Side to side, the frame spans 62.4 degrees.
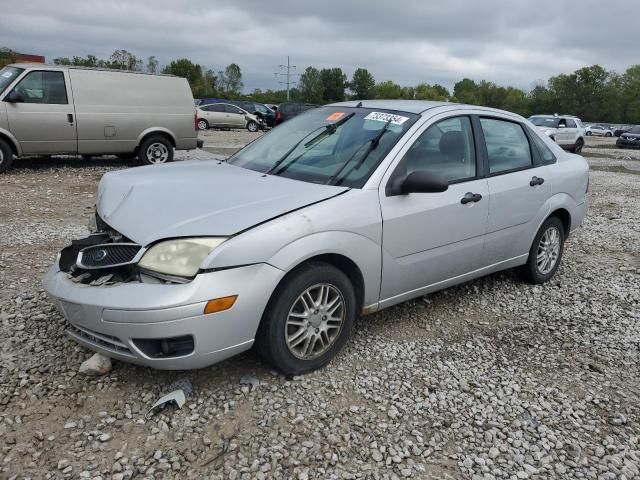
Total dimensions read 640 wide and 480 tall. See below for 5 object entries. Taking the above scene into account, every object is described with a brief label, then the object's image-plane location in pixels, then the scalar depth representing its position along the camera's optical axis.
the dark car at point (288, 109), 23.09
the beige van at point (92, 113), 9.52
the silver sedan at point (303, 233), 2.73
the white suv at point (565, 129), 21.39
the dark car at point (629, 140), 27.04
